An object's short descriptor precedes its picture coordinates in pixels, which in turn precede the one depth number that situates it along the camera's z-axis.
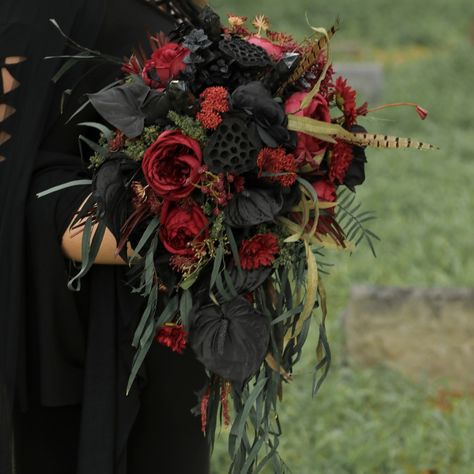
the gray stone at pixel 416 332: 4.72
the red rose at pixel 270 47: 2.54
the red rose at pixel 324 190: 2.54
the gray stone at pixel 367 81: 10.85
